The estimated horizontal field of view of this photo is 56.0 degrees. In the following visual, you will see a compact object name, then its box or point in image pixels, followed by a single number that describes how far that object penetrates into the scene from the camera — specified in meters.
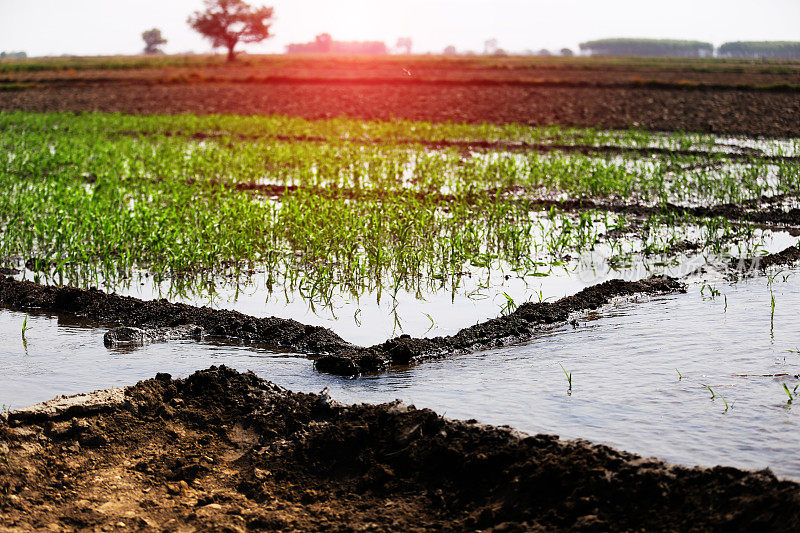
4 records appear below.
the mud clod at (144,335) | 5.23
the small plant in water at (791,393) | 3.87
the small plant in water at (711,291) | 6.00
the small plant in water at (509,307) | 5.68
